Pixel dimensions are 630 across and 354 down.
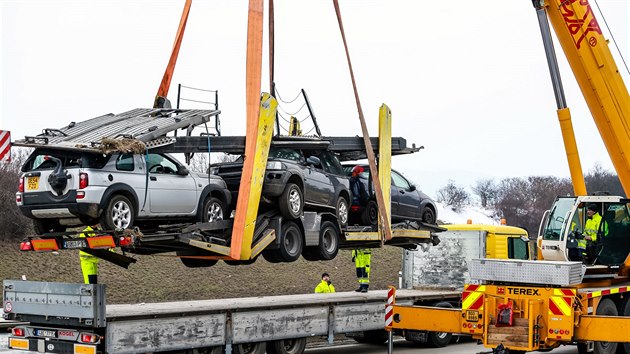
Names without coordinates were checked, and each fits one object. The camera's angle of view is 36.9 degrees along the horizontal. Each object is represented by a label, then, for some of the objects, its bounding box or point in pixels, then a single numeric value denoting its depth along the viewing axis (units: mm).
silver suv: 12133
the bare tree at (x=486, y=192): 69838
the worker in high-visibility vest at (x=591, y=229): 15281
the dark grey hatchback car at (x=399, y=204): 16656
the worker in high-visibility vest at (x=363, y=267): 18547
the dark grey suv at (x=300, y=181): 14227
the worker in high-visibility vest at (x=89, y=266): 14508
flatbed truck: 12539
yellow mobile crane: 13320
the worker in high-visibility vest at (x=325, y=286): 19766
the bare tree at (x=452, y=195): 60544
